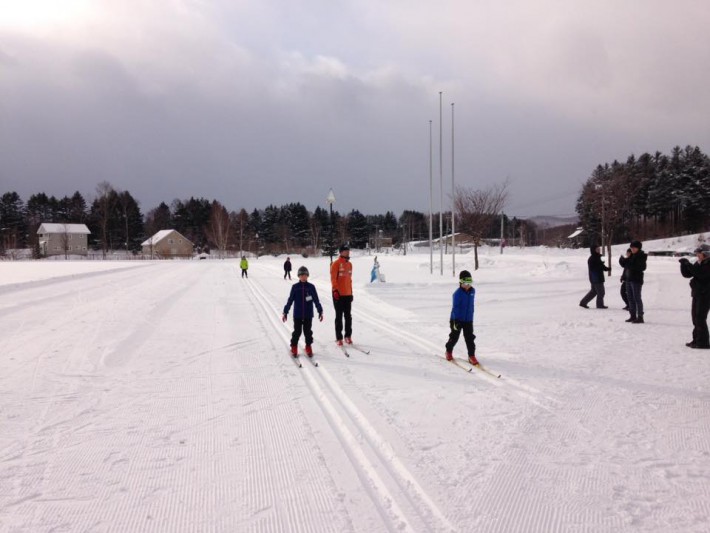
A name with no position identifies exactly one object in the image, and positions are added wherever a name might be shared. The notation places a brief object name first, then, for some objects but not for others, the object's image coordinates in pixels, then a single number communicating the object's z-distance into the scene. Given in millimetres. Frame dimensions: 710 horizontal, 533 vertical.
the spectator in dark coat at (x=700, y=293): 7250
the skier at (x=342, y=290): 7934
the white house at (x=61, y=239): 82062
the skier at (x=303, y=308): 7078
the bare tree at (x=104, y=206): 79562
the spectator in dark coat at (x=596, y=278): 11273
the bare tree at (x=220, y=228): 80250
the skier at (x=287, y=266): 25589
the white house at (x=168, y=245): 83750
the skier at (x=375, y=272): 21375
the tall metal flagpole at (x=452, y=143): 26869
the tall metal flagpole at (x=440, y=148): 27125
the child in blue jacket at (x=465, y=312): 6445
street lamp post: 22048
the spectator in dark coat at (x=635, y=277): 9602
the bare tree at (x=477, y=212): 35188
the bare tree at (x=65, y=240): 76250
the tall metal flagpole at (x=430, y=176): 28784
